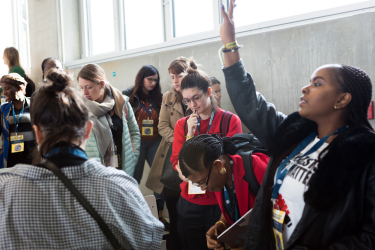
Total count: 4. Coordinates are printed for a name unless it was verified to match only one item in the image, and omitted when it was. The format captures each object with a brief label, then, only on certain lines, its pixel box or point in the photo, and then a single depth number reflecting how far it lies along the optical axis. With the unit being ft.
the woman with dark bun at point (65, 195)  2.66
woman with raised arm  2.97
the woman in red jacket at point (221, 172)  4.69
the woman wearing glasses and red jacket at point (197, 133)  5.78
